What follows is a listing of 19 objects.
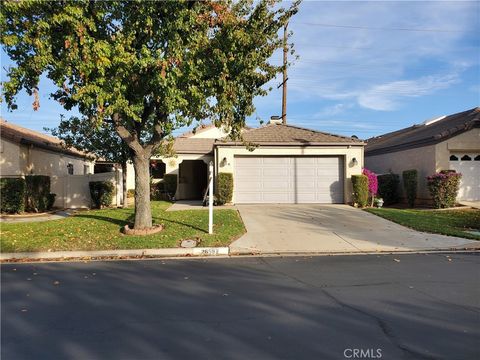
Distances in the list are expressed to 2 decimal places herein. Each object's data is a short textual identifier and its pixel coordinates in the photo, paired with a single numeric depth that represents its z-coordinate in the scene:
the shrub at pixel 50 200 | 19.50
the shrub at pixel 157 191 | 25.28
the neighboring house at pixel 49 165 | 18.55
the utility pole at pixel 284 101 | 27.06
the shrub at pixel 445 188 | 18.28
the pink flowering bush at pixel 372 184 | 19.36
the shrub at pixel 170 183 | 24.78
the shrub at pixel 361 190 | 18.89
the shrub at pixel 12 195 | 17.34
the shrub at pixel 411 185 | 20.16
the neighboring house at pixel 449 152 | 19.56
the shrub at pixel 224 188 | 18.81
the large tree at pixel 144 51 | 9.73
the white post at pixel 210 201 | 12.22
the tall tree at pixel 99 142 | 17.64
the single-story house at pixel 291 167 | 19.72
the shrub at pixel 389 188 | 21.89
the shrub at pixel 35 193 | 18.17
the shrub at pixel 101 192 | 20.30
